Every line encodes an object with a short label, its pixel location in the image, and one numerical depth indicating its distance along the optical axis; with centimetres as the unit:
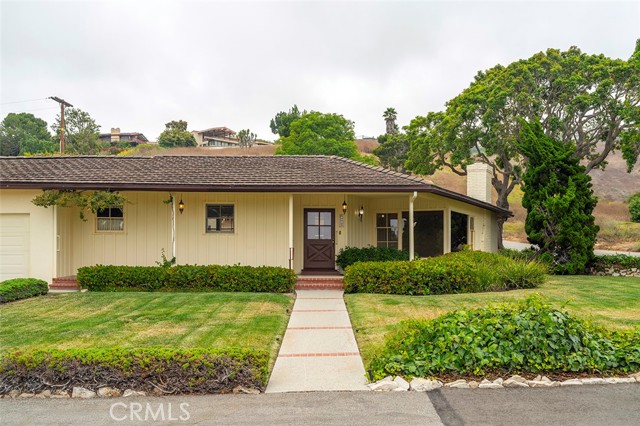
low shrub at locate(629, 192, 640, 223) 2620
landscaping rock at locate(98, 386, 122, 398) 504
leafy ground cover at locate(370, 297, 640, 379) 540
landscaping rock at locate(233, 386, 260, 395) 513
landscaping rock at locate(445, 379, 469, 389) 516
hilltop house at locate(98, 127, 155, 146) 9220
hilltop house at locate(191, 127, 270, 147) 9506
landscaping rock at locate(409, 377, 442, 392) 511
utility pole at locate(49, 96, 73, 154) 2877
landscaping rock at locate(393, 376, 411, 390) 514
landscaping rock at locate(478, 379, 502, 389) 516
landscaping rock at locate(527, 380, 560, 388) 518
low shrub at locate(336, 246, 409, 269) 1430
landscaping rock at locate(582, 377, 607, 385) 523
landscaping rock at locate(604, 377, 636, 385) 525
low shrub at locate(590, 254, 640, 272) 1625
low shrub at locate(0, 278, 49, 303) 1066
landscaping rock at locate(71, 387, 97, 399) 503
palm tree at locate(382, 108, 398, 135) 6280
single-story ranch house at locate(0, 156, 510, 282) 1309
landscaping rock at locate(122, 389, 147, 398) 504
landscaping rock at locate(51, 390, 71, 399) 505
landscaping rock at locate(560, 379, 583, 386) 521
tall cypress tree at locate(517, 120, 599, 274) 1573
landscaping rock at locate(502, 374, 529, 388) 518
